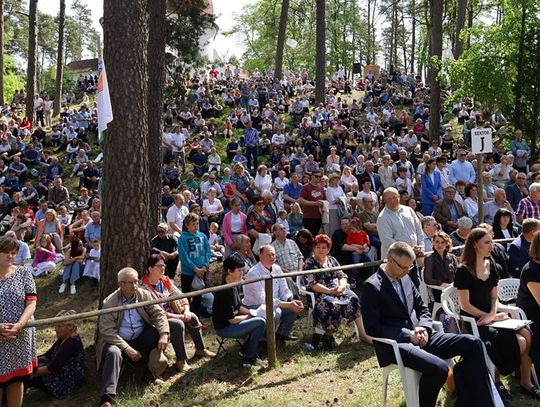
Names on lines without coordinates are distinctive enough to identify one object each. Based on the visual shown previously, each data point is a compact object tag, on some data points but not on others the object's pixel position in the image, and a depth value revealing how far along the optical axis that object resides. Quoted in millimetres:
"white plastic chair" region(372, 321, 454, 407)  4664
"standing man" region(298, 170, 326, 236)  11312
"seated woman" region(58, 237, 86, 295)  11297
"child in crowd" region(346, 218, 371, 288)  9586
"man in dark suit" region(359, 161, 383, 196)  13055
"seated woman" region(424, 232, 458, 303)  7016
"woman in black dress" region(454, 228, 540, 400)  5285
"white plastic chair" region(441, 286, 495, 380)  5332
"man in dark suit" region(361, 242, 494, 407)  4551
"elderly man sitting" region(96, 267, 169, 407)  5730
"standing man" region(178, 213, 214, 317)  8898
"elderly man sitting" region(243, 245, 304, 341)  6957
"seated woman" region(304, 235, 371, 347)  6879
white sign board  8078
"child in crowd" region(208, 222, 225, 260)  11405
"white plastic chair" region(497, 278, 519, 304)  6531
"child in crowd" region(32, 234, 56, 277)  12094
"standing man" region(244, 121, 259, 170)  19312
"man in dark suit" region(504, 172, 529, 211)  11273
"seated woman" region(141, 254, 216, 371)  6324
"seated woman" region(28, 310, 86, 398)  5895
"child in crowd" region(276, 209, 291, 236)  10984
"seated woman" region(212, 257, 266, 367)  6395
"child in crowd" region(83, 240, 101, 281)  11211
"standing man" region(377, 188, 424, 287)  7277
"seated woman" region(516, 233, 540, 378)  5324
